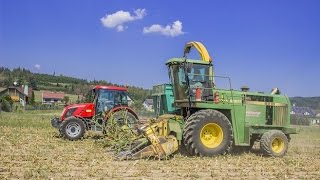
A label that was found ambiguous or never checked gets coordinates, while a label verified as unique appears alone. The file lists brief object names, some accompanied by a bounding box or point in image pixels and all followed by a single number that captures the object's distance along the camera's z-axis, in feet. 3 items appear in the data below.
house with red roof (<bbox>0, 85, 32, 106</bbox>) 247.91
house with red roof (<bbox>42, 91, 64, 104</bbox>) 273.79
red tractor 54.95
